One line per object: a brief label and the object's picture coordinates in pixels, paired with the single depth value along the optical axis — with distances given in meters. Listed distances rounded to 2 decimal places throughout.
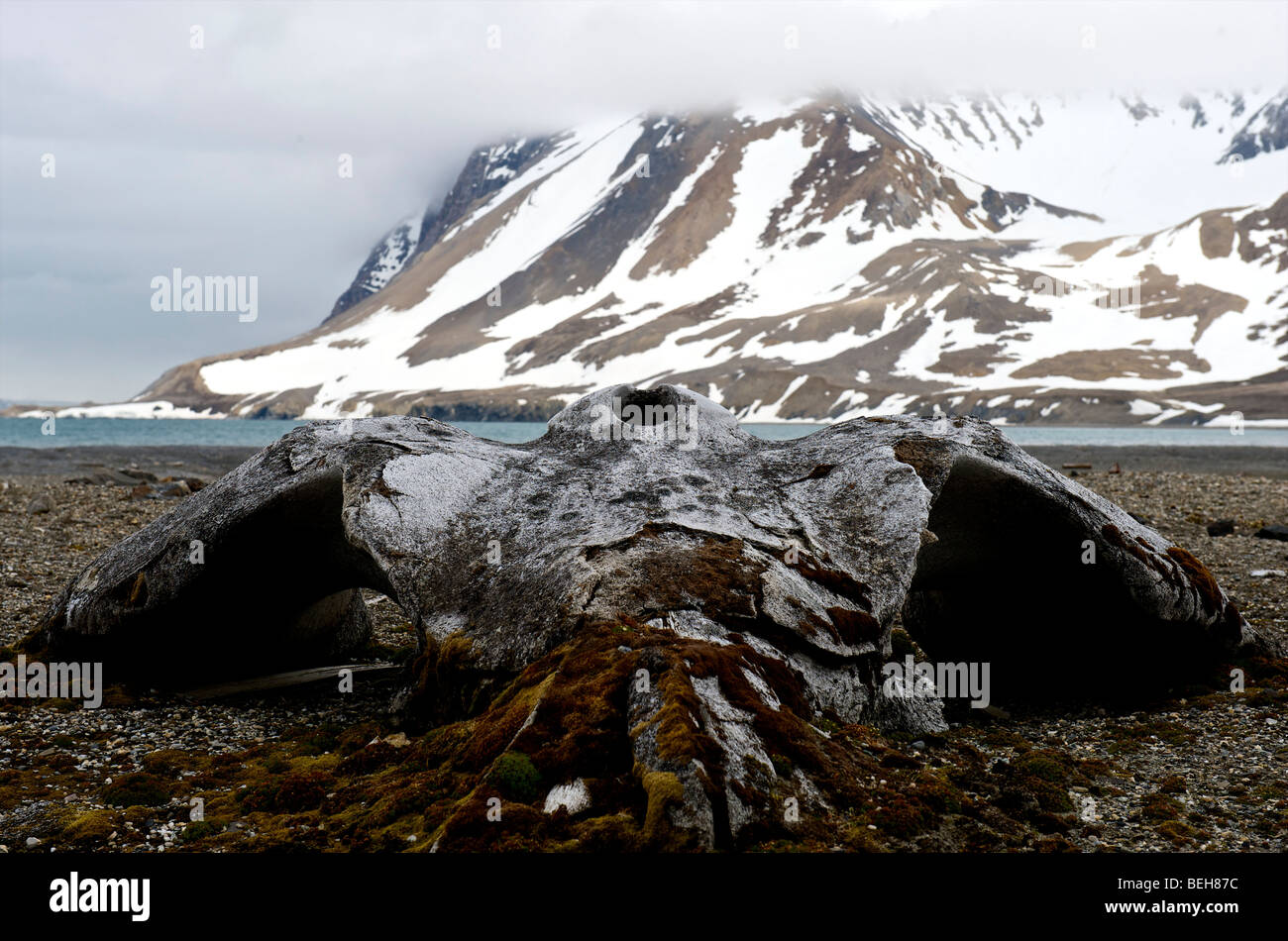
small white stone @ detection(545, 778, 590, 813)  5.05
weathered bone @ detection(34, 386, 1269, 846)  7.09
